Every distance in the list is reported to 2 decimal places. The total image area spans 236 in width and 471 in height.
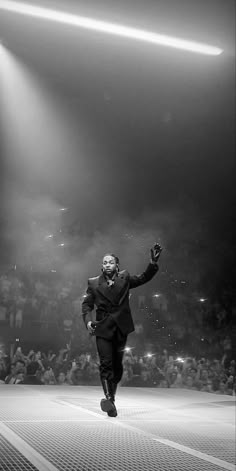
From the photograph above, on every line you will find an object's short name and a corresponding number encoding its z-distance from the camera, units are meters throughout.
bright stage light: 5.51
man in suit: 3.40
